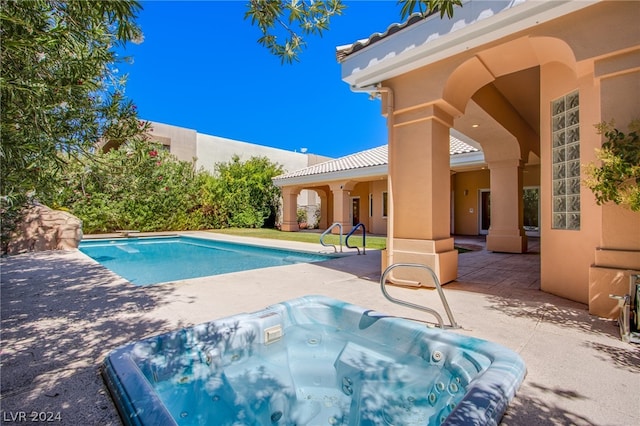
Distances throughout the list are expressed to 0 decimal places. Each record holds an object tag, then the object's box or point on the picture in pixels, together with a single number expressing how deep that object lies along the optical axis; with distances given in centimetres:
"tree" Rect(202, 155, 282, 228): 2378
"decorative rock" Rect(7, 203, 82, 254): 1119
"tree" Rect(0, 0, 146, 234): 204
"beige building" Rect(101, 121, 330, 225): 2533
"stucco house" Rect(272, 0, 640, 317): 425
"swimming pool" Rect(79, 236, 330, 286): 1057
